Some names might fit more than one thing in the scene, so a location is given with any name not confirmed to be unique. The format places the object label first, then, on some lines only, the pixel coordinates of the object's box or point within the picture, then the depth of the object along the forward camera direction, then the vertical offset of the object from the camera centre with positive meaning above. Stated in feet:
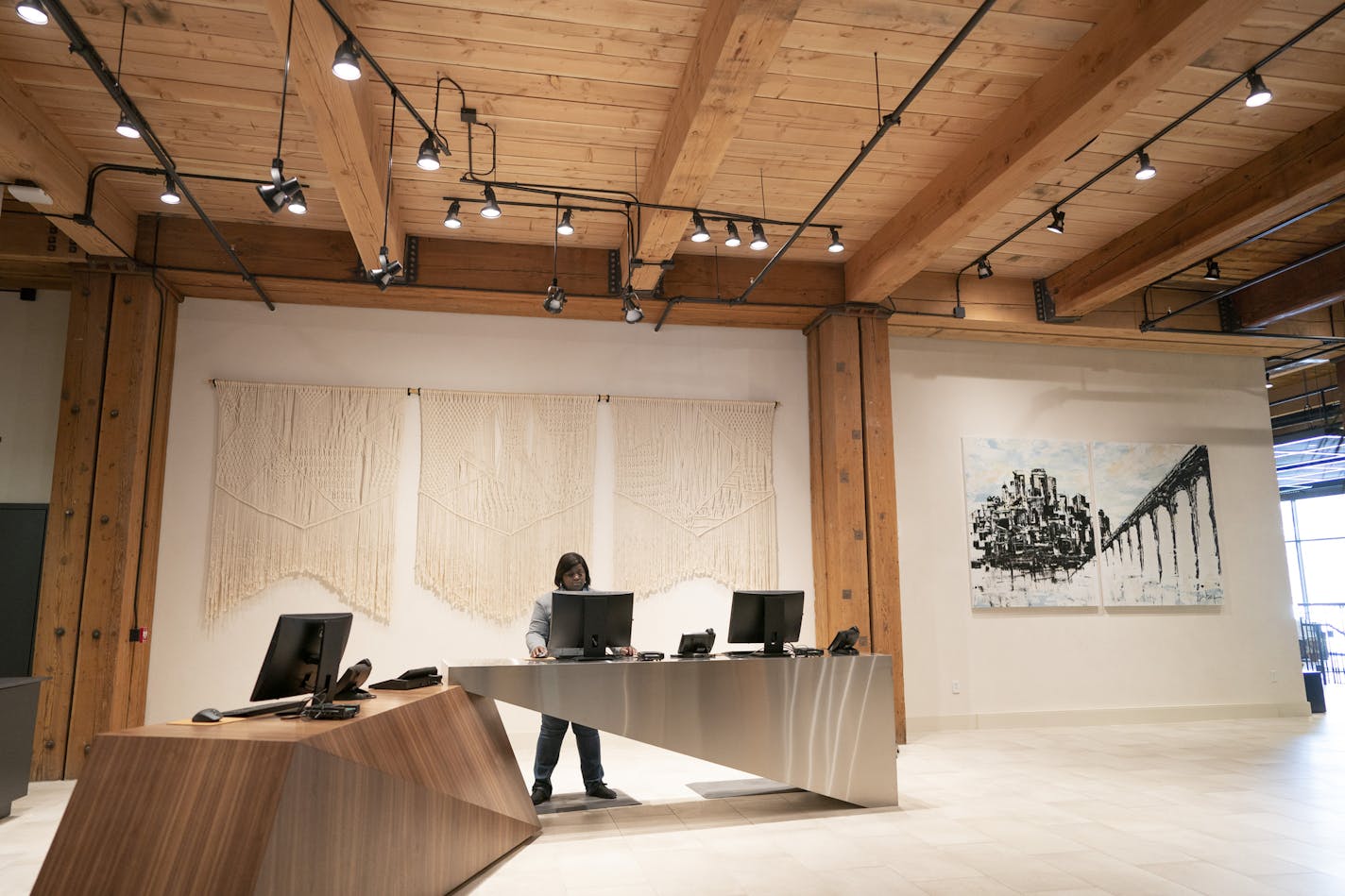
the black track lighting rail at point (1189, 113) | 14.05 +9.23
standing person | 16.78 -2.98
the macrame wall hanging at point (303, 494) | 21.80 +2.53
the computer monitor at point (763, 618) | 17.03 -0.65
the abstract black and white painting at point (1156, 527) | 27.04 +1.88
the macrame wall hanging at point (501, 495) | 22.67 +2.57
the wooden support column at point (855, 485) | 23.12 +2.83
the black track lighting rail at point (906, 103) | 12.15 +8.10
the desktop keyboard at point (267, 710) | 10.67 -1.58
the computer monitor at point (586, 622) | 15.84 -0.66
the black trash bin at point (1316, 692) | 28.71 -3.74
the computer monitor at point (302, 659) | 11.36 -0.96
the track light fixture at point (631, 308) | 20.44 +6.83
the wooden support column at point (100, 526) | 19.19 +1.51
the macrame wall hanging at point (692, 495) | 23.88 +2.65
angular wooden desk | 8.24 -2.35
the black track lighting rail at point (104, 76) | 11.10 +7.51
